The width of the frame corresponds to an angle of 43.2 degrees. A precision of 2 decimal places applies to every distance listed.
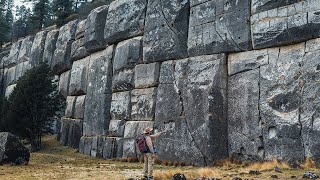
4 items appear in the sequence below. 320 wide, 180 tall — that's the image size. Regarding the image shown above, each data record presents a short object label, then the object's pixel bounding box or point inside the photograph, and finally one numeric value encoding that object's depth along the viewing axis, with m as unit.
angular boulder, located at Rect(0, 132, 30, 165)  18.48
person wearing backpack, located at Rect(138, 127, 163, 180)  13.06
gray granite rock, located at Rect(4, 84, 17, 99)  43.43
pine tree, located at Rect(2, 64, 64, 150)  28.62
